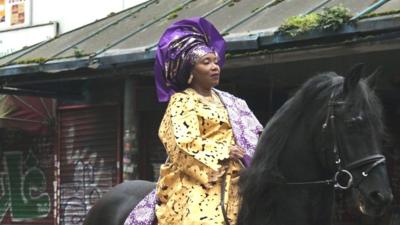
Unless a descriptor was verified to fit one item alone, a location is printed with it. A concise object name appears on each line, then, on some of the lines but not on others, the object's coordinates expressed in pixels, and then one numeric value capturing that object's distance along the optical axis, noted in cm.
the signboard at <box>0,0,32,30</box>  2173
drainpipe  1489
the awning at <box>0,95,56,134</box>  1944
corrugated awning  1151
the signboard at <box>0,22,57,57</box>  2100
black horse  513
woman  608
